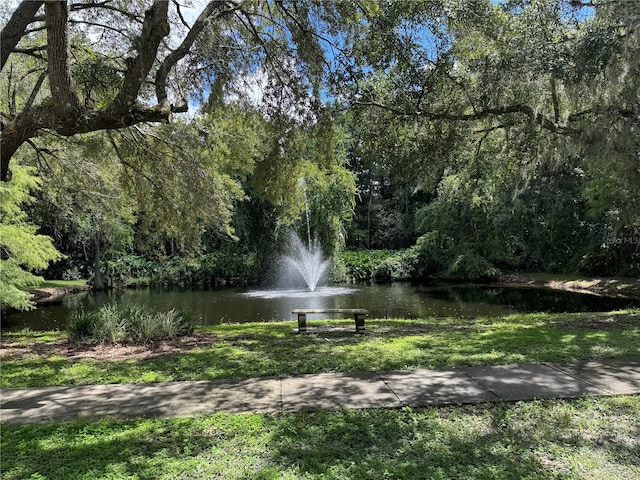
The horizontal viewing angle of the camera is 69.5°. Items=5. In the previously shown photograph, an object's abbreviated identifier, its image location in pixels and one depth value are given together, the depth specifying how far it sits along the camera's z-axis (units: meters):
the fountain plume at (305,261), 25.38
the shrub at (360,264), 28.70
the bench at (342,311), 8.43
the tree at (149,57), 6.10
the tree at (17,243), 11.73
